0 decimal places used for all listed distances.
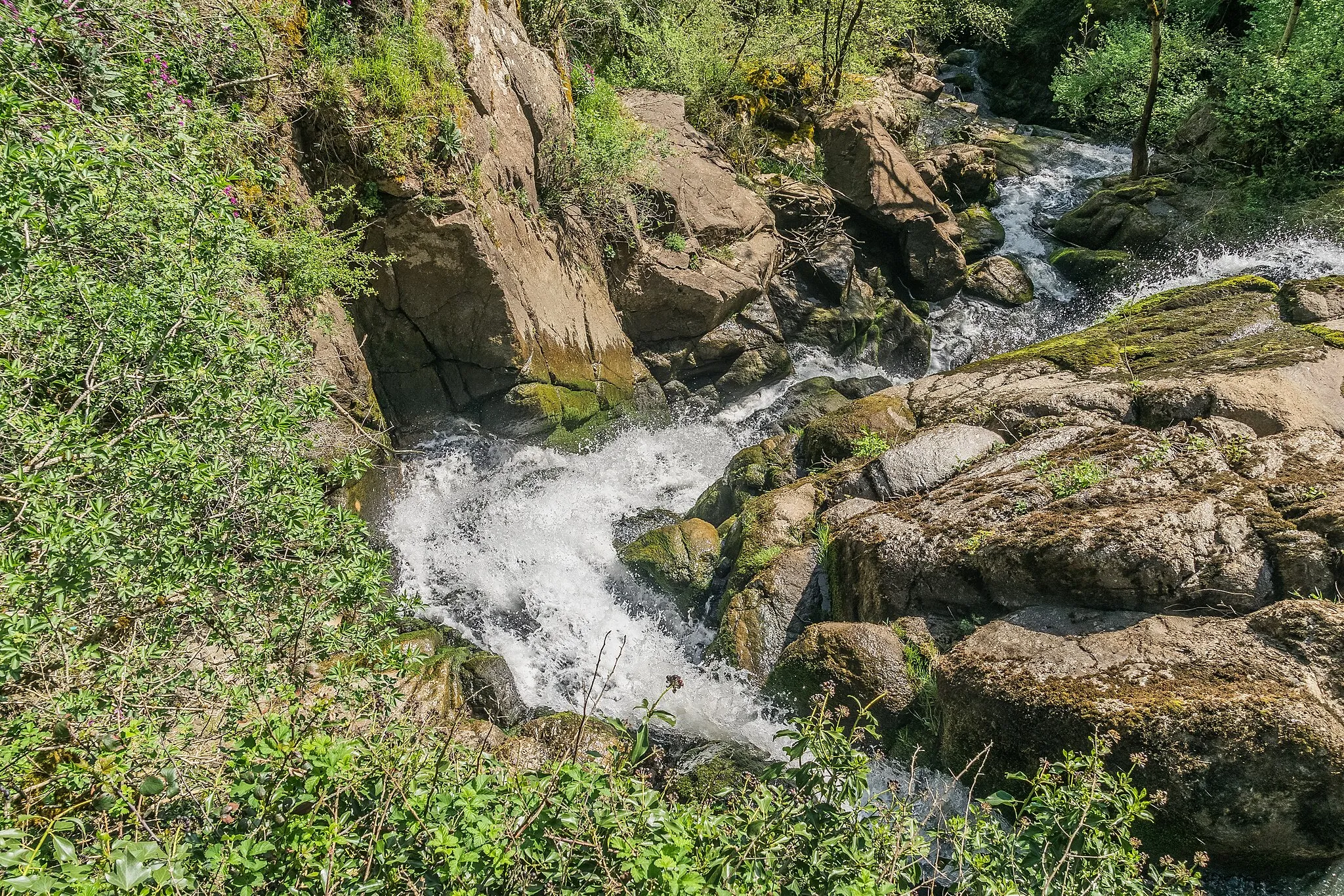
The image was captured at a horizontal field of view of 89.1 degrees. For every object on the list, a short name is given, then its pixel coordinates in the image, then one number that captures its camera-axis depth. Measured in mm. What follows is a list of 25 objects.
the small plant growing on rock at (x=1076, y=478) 5469
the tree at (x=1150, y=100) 13055
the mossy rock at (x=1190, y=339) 7023
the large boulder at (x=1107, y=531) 4426
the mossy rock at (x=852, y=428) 8367
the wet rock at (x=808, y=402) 10203
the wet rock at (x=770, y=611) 6461
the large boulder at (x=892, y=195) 13000
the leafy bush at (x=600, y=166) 9859
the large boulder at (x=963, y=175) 15367
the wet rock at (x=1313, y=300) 7973
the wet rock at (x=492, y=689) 6148
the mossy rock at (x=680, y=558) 7699
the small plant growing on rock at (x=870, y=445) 8062
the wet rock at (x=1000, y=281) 13172
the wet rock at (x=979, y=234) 14344
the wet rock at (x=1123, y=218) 13094
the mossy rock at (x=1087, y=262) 12938
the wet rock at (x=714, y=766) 5277
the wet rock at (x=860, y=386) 11180
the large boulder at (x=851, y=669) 5180
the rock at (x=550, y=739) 5266
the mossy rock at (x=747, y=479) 8711
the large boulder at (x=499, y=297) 7879
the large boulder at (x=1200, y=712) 3447
